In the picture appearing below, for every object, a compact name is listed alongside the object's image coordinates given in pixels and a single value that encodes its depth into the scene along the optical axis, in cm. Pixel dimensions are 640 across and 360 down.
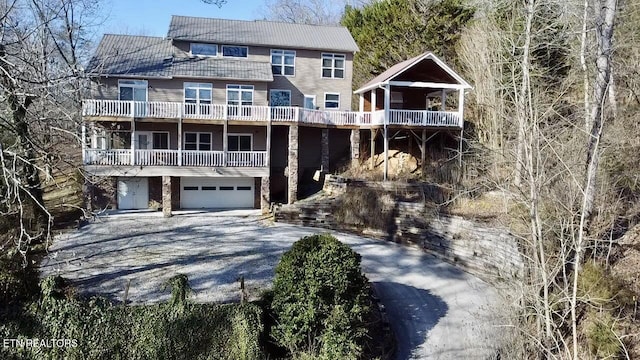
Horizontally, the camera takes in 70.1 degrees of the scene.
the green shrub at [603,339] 942
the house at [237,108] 2070
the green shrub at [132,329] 930
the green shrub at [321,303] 986
